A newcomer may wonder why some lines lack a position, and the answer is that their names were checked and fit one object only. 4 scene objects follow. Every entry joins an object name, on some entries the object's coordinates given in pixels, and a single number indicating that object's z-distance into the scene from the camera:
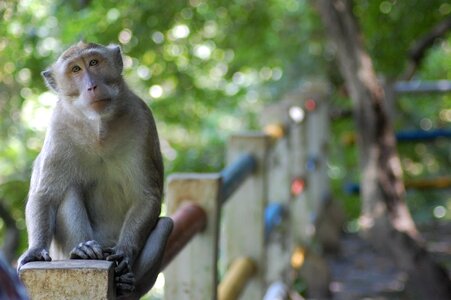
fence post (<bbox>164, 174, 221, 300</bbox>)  3.11
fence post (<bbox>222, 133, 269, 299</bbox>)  4.12
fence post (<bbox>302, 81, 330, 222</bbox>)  7.37
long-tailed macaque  2.88
